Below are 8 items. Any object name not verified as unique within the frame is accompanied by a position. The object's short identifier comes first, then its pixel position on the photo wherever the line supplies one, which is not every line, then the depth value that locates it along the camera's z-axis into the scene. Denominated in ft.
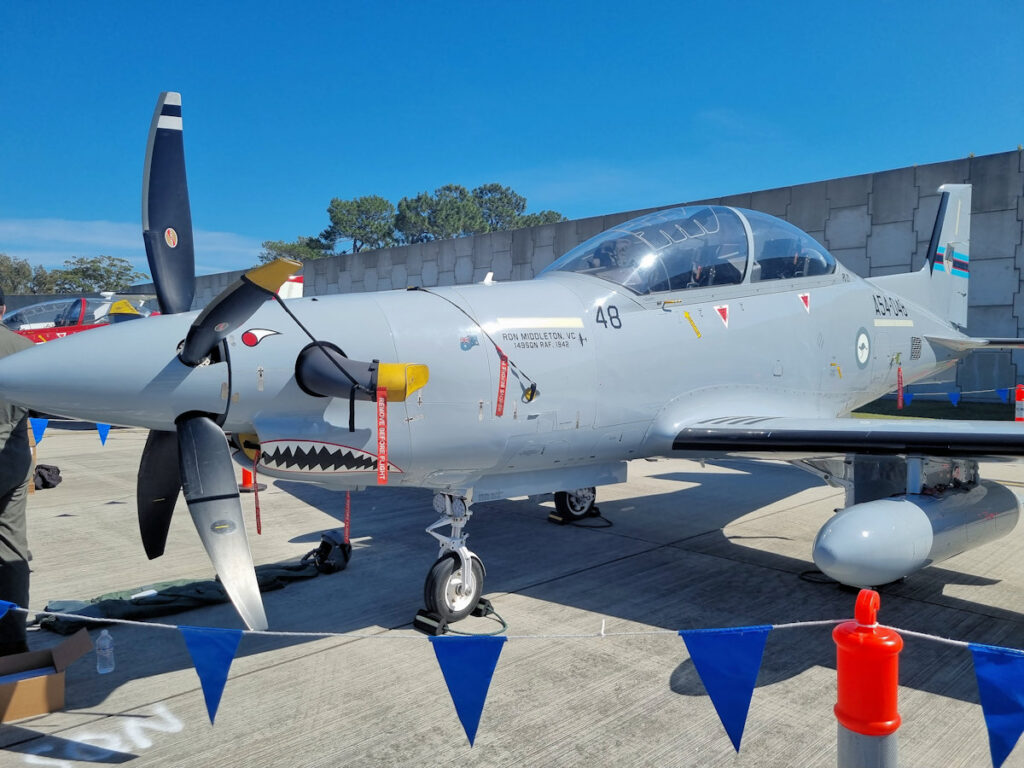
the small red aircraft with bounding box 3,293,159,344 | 57.77
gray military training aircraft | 11.73
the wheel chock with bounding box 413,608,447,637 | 14.85
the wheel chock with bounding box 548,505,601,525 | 25.50
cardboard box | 11.58
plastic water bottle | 13.35
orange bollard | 6.25
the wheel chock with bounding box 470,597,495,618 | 16.08
